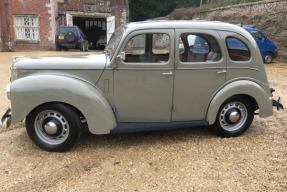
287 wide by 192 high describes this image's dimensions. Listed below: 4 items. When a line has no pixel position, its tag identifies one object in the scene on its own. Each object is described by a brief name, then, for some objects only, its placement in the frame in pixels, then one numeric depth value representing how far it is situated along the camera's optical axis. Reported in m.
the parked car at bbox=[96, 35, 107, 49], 23.48
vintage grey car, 3.39
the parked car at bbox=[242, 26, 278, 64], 13.49
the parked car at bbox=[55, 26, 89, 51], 15.57
